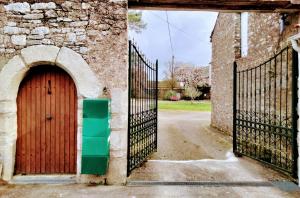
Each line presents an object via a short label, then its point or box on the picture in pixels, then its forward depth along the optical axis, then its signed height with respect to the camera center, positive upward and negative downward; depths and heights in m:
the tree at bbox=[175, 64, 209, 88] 39.41 +3.54
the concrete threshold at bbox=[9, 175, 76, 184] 4.91 -1.46
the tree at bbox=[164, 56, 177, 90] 36.75 +4.16
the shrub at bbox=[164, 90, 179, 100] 33.41 +0.34
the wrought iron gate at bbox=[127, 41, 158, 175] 5.49 -0.20
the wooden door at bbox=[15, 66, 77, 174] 5.21 -0.37
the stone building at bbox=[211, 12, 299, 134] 6.59 +1.57
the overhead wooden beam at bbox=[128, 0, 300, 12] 5.21 +1.79
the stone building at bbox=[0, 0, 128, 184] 4.89 +0.87
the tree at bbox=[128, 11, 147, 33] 14.58 +4.07
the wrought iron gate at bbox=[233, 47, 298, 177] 5.16 -0.32
